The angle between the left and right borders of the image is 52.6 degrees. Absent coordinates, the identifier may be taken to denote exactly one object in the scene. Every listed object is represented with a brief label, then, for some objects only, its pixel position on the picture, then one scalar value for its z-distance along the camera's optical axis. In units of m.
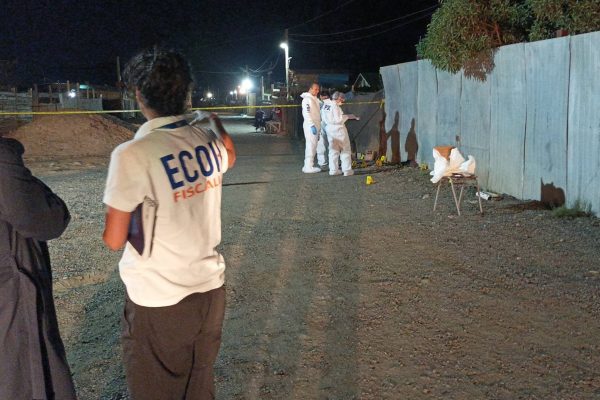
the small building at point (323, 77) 49.81
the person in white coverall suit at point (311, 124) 13.52
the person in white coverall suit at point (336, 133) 12.77
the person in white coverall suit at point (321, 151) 14.24
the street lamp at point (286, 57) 43.28
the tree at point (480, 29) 10.02
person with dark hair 2.30
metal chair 8.55
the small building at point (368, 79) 42.73
